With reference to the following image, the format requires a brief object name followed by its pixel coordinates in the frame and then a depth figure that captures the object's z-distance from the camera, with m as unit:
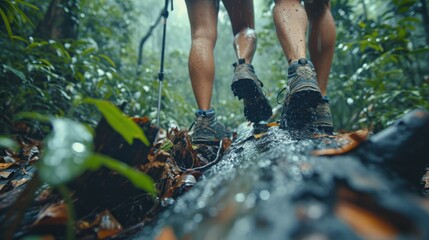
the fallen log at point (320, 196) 0.50
